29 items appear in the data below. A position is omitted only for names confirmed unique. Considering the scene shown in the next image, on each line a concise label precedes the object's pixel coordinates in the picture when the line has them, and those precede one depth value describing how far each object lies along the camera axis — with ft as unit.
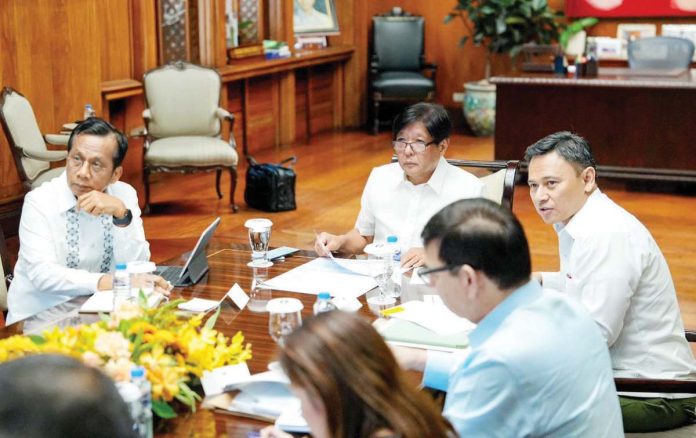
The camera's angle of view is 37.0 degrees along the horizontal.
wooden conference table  7.14
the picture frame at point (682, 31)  33.58
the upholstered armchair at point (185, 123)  23.95
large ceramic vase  34.27
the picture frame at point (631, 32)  34.04
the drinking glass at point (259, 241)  11.29
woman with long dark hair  5.00
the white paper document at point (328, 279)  10.37
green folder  8.57
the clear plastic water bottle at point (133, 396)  6.40
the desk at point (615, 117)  26.14
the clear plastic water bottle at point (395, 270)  10.27
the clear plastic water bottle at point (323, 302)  8.85
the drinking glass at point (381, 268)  10.02
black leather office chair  35.68
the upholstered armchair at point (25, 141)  20.18
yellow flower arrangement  6.95
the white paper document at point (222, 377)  7.66
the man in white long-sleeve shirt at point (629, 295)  9.50
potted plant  33.27
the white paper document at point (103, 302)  9.48
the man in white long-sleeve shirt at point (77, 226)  11.16
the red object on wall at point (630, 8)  33.58
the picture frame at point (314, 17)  33.88
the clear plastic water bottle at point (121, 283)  9.27
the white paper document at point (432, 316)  8.95
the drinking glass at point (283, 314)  8.27
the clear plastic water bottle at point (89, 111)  22.02
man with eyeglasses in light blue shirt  6.60
